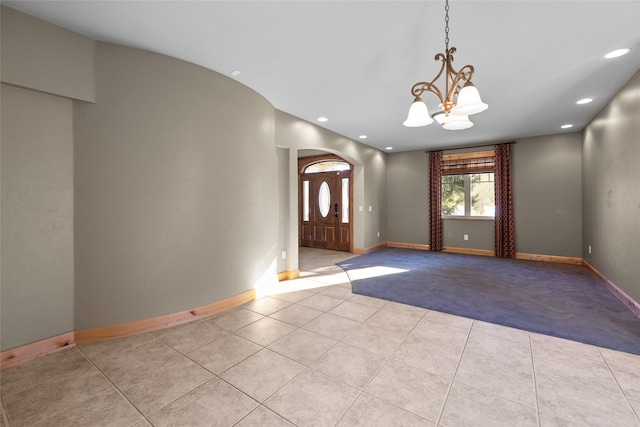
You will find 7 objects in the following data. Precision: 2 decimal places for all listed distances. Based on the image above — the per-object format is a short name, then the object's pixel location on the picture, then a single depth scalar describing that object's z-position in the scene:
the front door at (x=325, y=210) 7.32
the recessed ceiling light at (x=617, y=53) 2.73
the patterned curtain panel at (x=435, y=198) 7.19
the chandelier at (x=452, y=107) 2.14
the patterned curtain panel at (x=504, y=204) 6.32
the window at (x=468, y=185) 6.71
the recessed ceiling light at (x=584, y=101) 3.97
